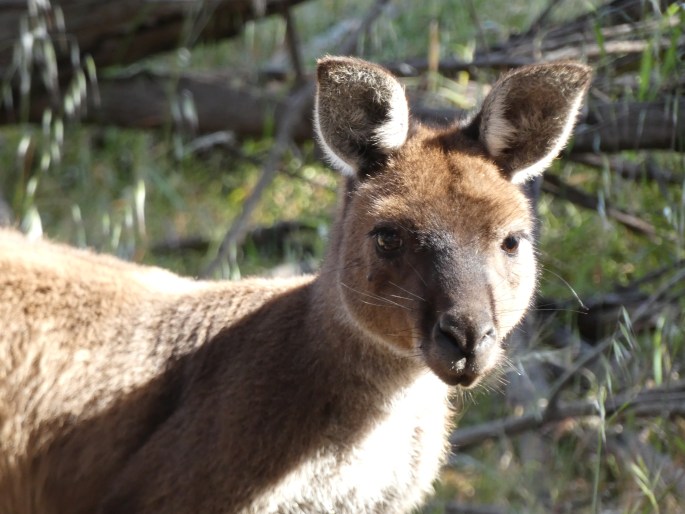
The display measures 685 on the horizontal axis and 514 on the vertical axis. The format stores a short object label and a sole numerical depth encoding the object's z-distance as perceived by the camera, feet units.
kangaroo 20.22
